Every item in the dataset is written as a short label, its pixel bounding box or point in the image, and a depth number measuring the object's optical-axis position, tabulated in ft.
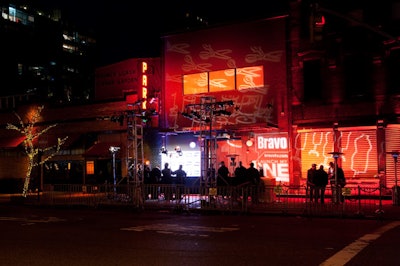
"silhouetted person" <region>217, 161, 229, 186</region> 69.00
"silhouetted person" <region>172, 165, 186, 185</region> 75.25
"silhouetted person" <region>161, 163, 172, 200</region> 76.43
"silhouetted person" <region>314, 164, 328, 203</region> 65.62
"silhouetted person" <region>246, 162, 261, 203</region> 64.96
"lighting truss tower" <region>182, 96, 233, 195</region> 63.58
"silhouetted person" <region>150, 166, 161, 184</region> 77.20
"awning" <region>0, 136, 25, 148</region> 107.34
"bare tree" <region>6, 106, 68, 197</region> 101.63
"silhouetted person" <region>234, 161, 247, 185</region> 65.62
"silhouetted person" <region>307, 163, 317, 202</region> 66.05
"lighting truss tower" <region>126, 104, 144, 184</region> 67.67
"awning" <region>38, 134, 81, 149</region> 100.94
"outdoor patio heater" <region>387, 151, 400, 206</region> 62.03
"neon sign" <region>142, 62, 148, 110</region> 91.55
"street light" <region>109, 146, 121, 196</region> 81.71
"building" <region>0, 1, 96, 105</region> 295.62
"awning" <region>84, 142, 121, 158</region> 92.38
